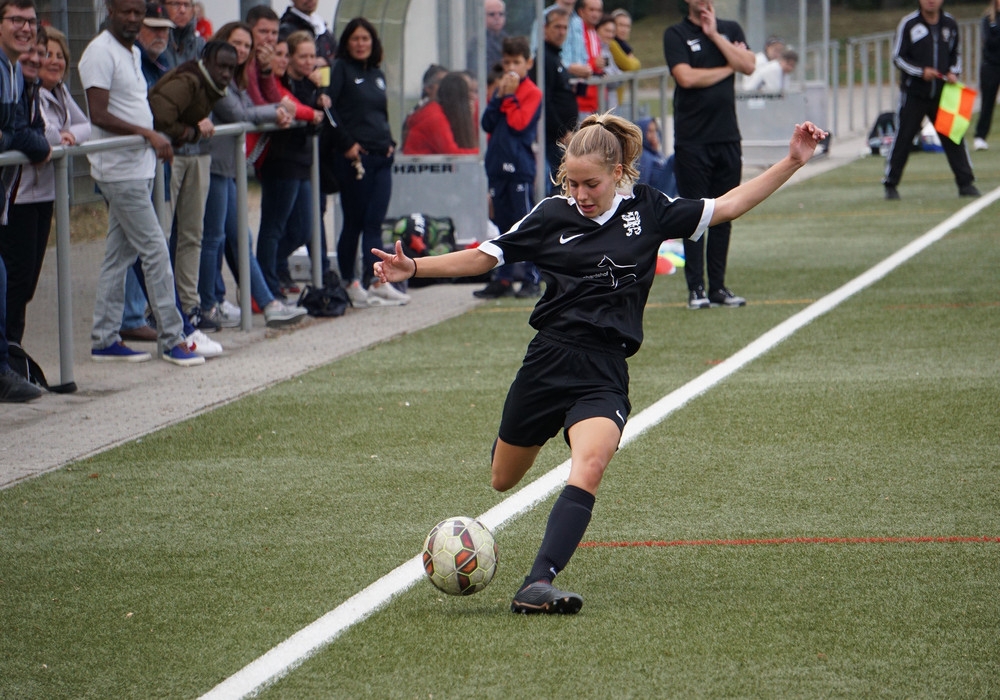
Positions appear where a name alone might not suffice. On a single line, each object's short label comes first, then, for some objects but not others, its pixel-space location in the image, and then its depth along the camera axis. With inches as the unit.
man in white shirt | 703.7
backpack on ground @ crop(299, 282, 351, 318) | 891.4
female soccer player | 394.0
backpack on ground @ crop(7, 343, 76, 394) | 671.1
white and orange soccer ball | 379.2
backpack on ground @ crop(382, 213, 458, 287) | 1017.5
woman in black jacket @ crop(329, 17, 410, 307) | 904.3
